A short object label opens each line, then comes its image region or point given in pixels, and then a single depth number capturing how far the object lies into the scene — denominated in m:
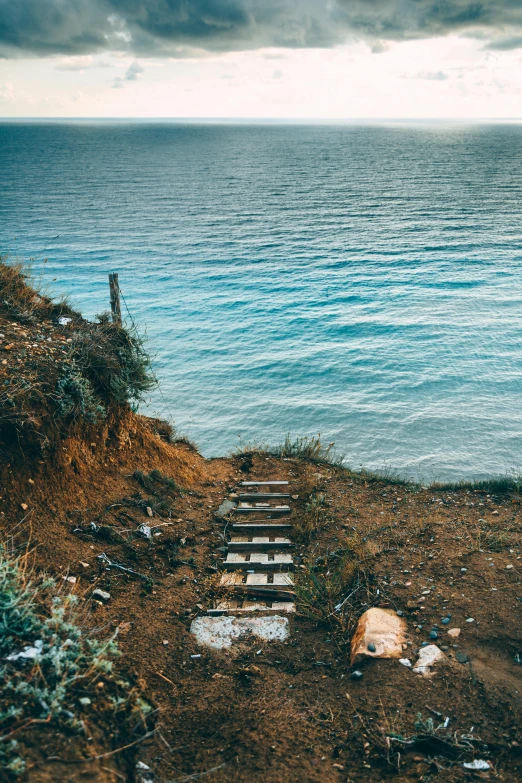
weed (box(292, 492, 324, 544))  9.76
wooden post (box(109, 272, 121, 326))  11.59
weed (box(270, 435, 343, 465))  13.95
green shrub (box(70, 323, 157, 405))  10.15
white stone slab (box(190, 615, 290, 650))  6.98
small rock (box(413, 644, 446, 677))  6.25
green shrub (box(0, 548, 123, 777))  4.24
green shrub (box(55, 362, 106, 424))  9.20
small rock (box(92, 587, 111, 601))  7.29
